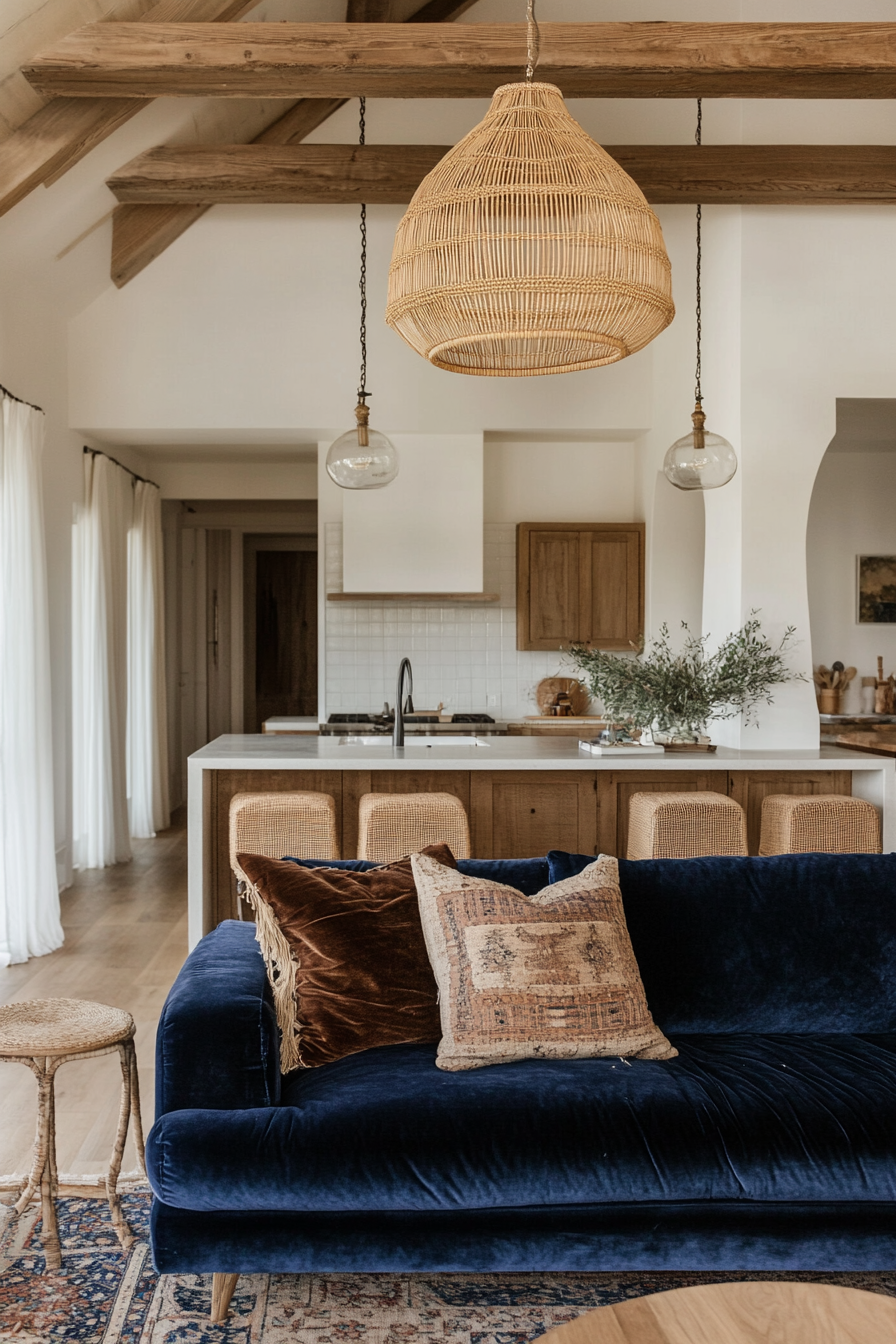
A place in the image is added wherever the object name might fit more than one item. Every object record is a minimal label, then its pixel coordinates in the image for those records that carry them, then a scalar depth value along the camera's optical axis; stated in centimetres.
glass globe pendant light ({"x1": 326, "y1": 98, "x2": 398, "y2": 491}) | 443
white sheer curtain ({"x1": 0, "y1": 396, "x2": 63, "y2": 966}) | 488
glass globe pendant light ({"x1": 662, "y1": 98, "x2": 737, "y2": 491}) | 444
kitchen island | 427
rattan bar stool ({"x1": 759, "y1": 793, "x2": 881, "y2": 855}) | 421
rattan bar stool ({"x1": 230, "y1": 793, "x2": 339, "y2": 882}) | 396
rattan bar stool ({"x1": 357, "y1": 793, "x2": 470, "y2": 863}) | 398
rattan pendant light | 242
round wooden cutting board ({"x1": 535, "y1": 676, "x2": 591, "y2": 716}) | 738
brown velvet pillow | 251
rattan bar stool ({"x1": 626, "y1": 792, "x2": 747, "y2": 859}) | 405
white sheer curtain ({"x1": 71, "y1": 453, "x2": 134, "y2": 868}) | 667
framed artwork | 791
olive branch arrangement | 456
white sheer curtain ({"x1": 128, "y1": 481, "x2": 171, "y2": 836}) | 794
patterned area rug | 216
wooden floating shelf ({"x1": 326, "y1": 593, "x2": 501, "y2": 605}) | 696
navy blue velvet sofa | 208
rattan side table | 235
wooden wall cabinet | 717
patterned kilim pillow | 240
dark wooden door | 1106
